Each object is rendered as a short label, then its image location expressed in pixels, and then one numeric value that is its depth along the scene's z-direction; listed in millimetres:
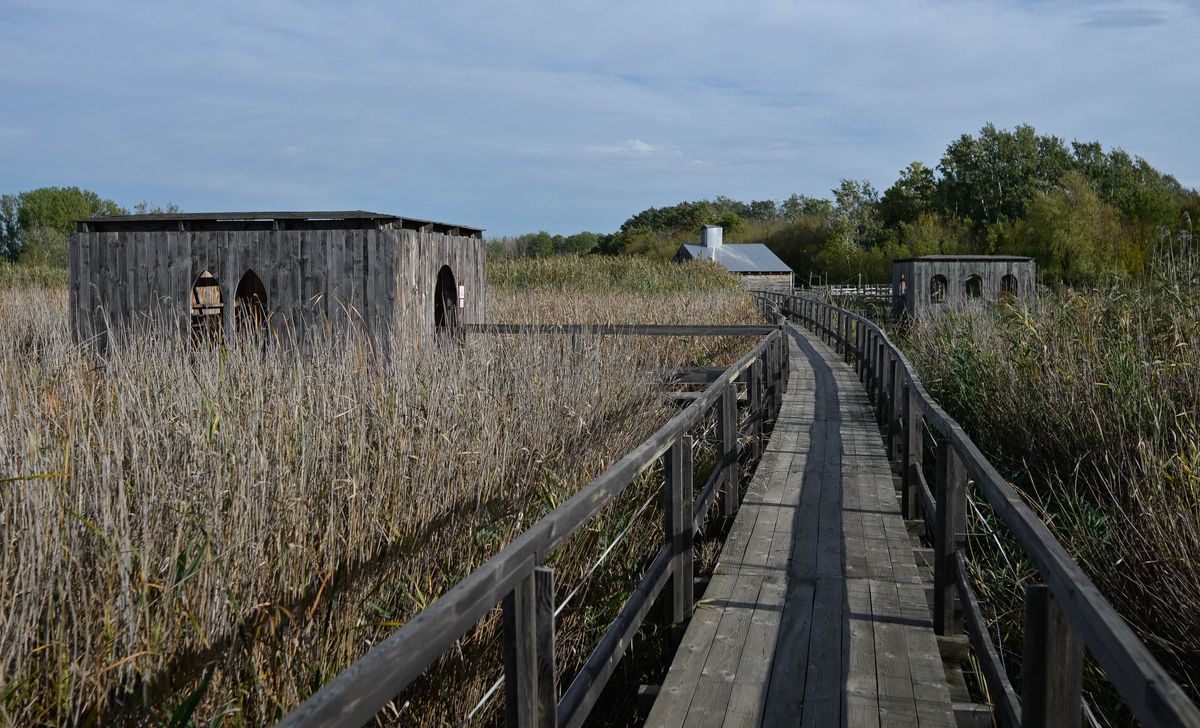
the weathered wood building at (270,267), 11586
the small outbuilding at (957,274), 26641
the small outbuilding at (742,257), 58812
